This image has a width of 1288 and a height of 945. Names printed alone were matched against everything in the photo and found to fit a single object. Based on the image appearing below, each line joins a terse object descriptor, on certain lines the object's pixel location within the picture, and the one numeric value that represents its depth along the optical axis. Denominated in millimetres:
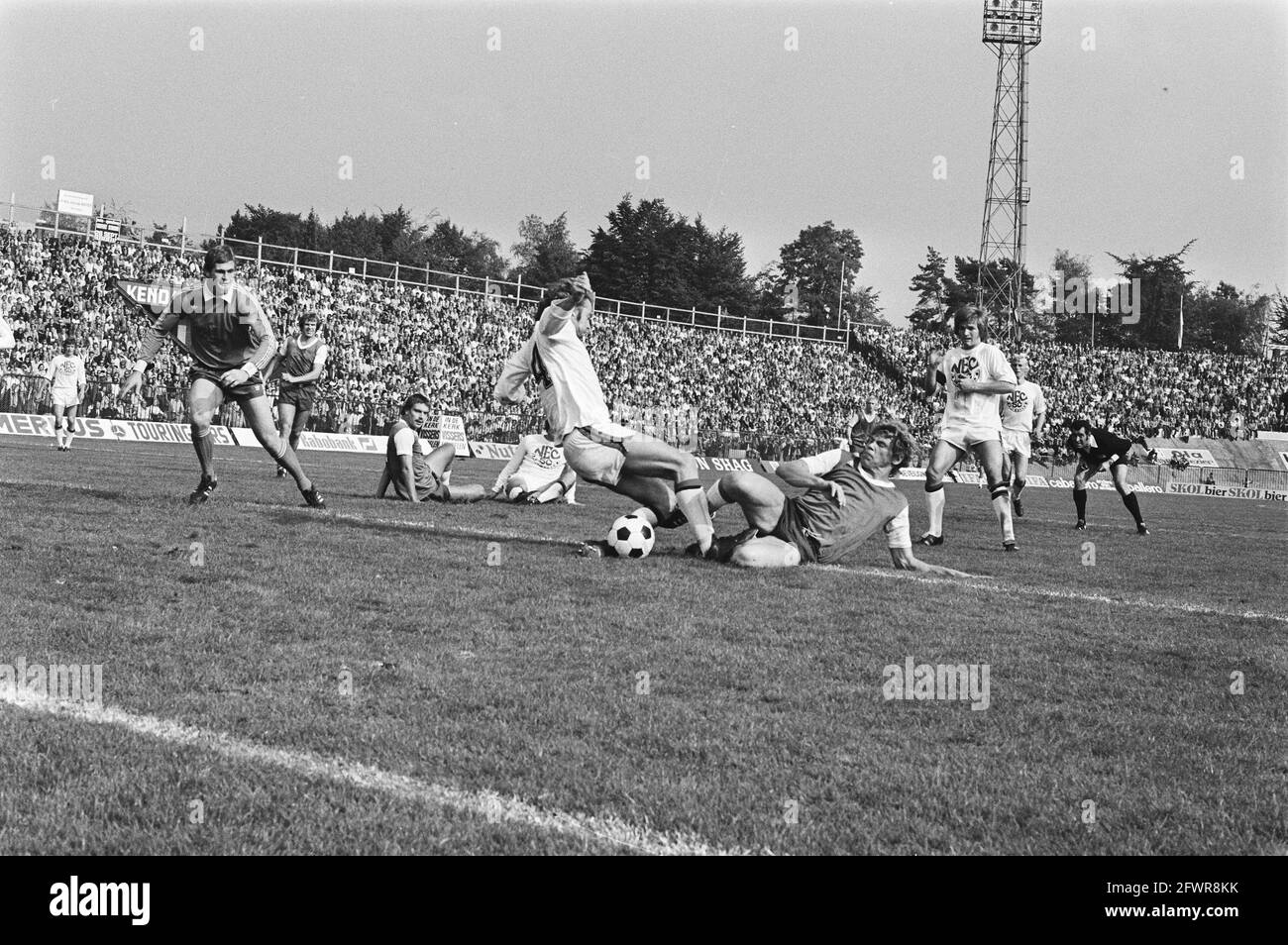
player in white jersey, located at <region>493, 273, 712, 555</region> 8641
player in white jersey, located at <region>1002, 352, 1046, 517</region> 17438
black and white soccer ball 8570
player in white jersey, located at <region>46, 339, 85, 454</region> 21859
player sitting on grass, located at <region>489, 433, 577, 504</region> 14133
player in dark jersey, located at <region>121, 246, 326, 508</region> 10539
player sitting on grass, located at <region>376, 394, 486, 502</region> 12867
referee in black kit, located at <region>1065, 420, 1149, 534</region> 15969
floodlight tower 51094
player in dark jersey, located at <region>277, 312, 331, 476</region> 16203
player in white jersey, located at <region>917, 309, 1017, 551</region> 11930
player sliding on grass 8344
